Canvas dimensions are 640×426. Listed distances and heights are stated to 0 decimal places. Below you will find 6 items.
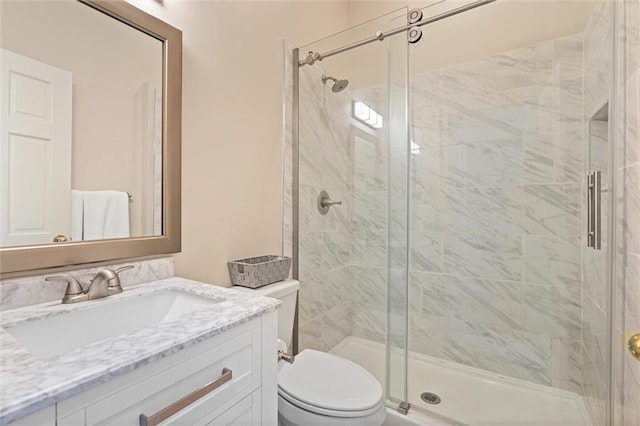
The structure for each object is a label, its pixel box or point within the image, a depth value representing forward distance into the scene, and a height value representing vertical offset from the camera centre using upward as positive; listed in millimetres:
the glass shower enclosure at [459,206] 1649 +50
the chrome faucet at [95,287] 880 -224
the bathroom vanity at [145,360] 488 -297
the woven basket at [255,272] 1400 -273
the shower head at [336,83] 1992 +833
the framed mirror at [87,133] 840 +242
